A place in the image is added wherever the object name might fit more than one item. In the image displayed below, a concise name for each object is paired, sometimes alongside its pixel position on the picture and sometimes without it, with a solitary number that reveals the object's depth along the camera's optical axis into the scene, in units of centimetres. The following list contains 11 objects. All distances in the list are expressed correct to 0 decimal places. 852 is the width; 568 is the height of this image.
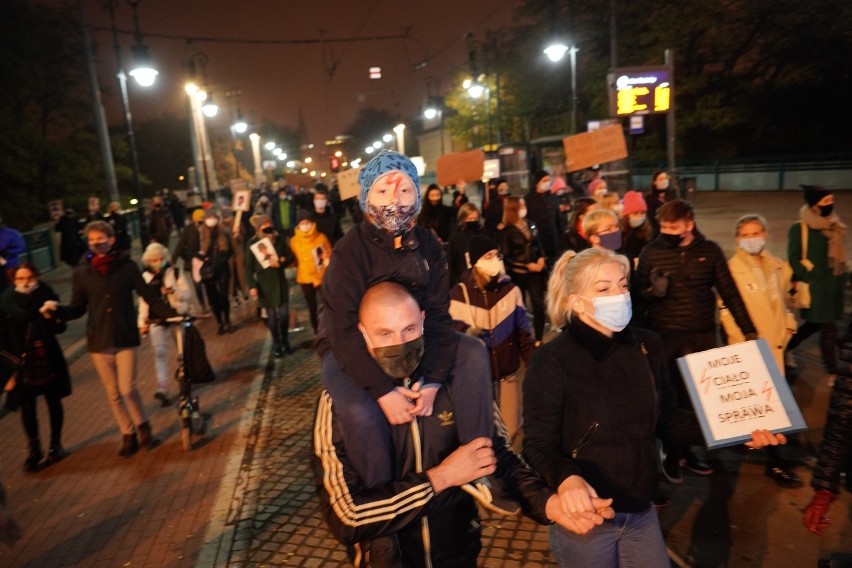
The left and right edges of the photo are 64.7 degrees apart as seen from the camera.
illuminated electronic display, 1166
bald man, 214
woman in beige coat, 521
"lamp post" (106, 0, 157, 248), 1747
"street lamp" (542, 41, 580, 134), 2291
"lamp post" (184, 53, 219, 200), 2483
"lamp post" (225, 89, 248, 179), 3691
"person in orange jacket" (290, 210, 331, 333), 902
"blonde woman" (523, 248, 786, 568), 270
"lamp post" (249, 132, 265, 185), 5021
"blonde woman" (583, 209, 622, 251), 584
